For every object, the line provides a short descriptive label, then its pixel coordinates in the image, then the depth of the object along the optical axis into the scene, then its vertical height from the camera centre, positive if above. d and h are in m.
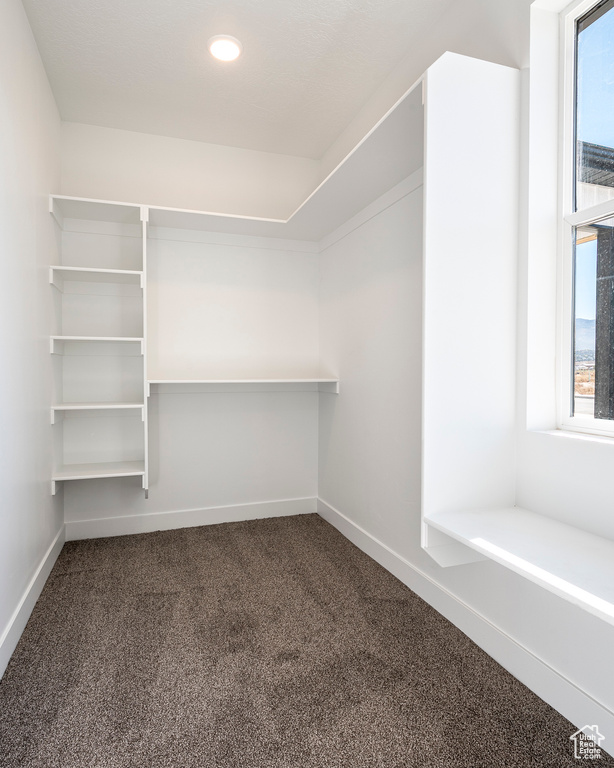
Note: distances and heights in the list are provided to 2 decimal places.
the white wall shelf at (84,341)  2.56 +0.21
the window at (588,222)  1.45 +0.50
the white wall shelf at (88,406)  2.55 -0.17
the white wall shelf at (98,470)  2.59 -0.56
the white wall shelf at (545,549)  1.01 -0.46
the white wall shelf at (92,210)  2.57 +0.98
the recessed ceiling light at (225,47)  2.16 +1.57
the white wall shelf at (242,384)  2.87 -0.06
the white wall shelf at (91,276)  2.55 +0.59
